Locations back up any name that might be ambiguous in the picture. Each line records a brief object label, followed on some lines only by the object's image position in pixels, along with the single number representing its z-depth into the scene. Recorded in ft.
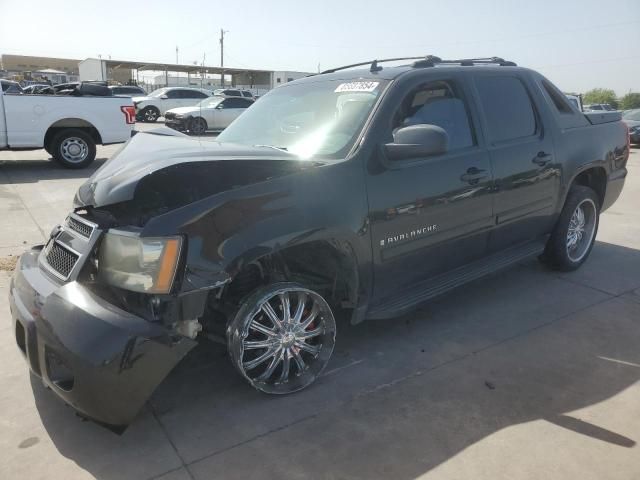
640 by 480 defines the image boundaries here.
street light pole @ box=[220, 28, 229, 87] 239.09
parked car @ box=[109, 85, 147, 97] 88.79
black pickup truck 7.79
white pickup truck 33.40
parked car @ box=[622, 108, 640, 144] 60.08
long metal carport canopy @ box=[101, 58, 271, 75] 151.74
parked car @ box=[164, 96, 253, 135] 59.36
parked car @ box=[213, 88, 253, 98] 87.18
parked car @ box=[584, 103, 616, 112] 82.11
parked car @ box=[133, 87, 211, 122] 83.56
